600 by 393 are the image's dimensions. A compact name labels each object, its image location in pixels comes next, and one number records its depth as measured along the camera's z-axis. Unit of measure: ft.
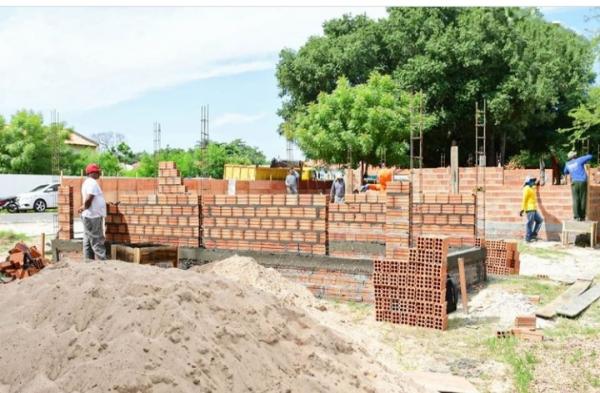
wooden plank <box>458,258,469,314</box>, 22.06
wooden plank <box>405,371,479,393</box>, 14.05
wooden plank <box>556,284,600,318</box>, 21.40
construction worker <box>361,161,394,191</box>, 36.68
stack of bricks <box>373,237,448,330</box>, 20.02
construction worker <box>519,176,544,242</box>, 41.27
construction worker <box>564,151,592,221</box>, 40.96
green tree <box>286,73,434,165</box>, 80.02
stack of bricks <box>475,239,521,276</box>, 29.17
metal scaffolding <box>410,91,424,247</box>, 26.77
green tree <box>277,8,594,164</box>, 87.81
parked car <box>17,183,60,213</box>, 77.87
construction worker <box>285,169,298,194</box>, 58.70
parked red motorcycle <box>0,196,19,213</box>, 77.82
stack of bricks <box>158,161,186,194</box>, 28.78
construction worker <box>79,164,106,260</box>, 25.31
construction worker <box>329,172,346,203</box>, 54.94
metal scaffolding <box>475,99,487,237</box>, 45.99
